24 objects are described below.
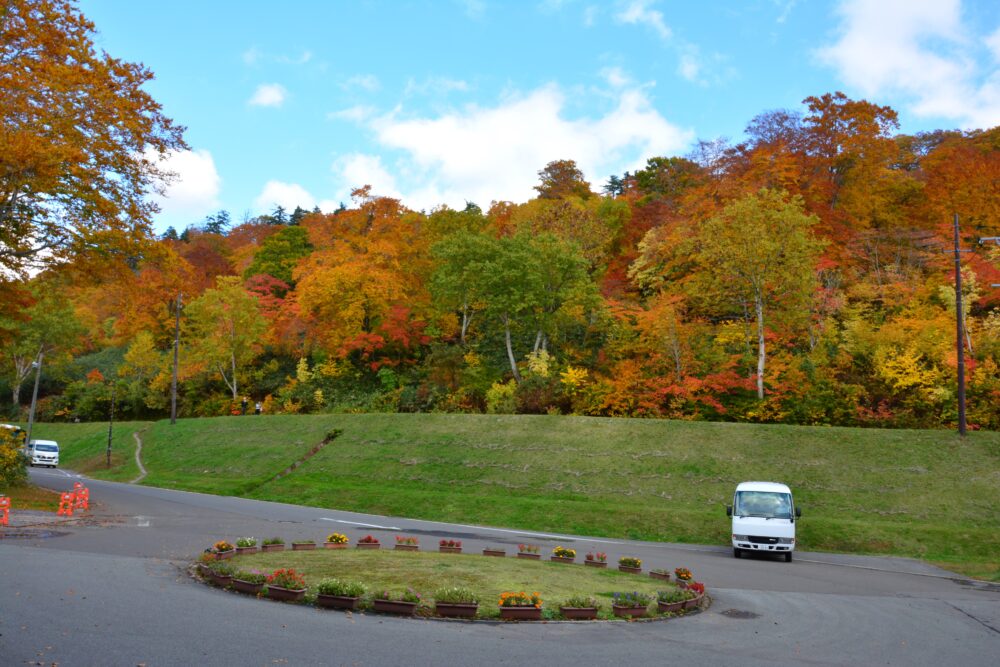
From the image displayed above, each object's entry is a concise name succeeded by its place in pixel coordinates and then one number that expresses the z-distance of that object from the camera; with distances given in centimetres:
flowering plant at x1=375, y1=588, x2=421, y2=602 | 979
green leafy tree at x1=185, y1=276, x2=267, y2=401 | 5131
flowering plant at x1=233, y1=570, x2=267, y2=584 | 1039
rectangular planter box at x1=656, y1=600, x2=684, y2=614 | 1093
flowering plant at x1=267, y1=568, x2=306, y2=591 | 1008
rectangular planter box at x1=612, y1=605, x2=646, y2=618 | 1044
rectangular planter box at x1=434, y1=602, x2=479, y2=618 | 963
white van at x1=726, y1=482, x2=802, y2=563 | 1853
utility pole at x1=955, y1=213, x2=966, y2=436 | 2575
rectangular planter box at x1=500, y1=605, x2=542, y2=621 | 976
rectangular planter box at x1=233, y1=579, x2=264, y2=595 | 1031
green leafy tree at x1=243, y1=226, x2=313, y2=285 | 6675
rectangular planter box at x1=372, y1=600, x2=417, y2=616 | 965
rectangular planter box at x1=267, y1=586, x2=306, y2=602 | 990
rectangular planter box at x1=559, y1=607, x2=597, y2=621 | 1010
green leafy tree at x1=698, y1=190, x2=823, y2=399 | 3272
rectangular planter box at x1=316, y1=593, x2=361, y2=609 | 971
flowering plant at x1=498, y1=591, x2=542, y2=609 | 986
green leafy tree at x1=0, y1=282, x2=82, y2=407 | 5881
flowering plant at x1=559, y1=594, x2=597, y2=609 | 1025
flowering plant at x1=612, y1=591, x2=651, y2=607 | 1062
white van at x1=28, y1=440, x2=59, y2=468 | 4294
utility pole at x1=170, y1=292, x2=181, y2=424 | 4808
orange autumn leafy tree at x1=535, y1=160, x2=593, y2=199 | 7094
